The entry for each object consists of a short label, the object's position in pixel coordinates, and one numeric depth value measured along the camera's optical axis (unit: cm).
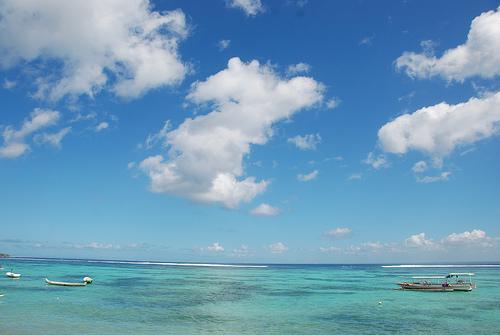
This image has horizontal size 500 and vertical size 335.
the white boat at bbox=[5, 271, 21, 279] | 7212
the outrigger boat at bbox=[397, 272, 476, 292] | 5747
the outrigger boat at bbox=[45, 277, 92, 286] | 6028
